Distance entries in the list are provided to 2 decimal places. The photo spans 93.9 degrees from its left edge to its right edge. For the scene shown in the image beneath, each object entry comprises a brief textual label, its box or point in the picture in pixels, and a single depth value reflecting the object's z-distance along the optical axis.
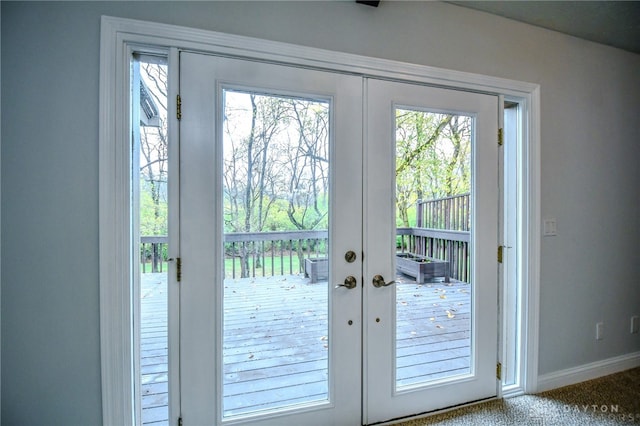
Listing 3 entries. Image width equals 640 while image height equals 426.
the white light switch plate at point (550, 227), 2.03
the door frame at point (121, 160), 1.30
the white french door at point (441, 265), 1.70
